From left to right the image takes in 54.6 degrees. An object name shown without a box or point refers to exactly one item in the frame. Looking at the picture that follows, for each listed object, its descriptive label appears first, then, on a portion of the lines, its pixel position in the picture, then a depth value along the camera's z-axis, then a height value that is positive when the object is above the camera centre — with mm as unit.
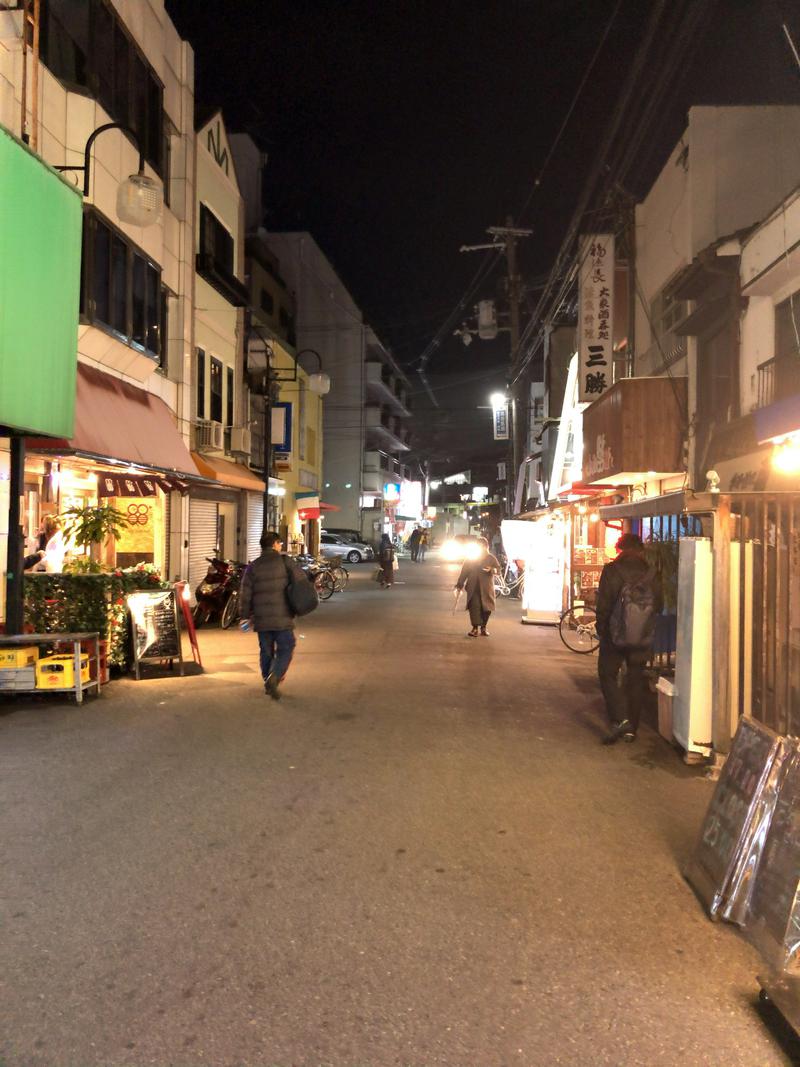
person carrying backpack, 6938 -727
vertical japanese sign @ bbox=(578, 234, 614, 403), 15656 +4799
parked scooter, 15547 -974
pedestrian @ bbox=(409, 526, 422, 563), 41031 +205
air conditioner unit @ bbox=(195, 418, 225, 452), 17406 +2462
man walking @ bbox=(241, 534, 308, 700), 8602 -705
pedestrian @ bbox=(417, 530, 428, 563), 42253 +52
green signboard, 7410 +2586
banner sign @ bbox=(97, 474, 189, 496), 13523 +1032
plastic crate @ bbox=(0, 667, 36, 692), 8070 -1423
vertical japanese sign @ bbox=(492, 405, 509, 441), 34875 +5735
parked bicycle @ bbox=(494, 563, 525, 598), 22812 -1092
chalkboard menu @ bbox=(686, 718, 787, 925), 3666 -1337
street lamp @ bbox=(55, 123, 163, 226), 10922 +4952
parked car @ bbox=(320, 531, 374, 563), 40781 -105
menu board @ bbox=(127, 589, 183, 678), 9617 -1028
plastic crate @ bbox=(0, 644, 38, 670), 8070 -1210
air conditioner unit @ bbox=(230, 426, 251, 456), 20219 +2789
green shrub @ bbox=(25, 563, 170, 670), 9203 -710
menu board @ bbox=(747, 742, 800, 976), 3273 -1503
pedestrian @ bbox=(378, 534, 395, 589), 24911 -434
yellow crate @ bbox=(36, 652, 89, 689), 8164 -1376
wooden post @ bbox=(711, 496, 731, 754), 6137 -618
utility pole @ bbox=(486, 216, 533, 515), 24297 +7152
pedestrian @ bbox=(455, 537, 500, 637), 14156 -743
